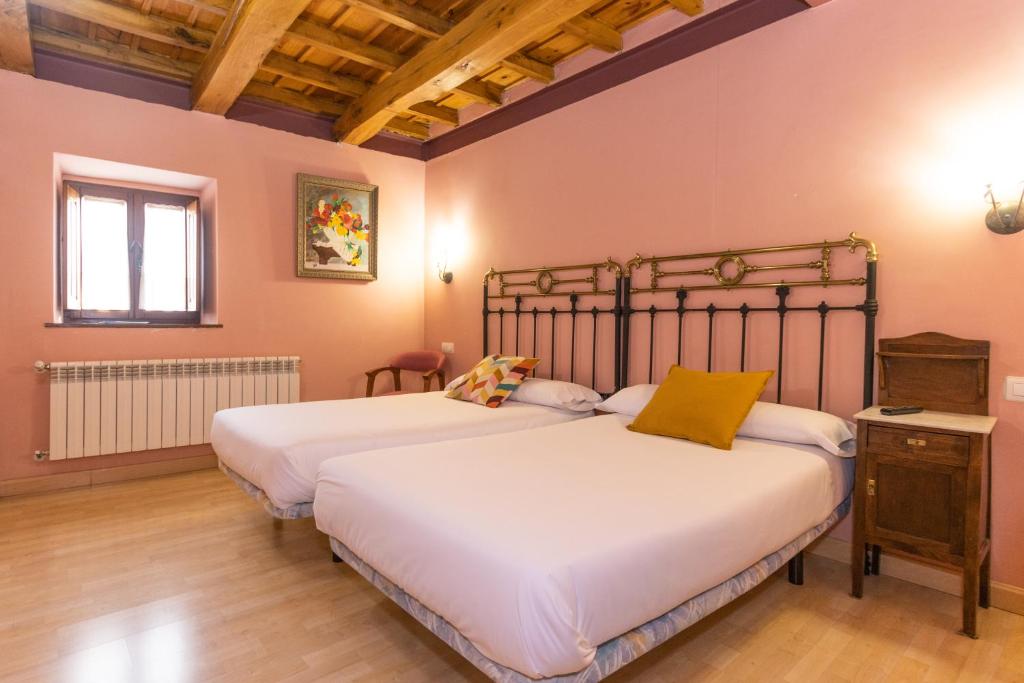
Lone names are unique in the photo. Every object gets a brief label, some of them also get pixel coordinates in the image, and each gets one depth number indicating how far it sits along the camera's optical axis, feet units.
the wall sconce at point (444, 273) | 15.76
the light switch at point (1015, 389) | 6.90
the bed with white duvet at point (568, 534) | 4.08
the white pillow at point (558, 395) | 10.96
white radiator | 11.39
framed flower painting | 14.35
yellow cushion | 7.76
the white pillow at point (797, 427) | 7.39
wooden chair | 14.74
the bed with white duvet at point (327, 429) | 7.63
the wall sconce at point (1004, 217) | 6.82
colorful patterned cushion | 11.31
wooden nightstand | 6.37
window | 12.55
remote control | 7.25
